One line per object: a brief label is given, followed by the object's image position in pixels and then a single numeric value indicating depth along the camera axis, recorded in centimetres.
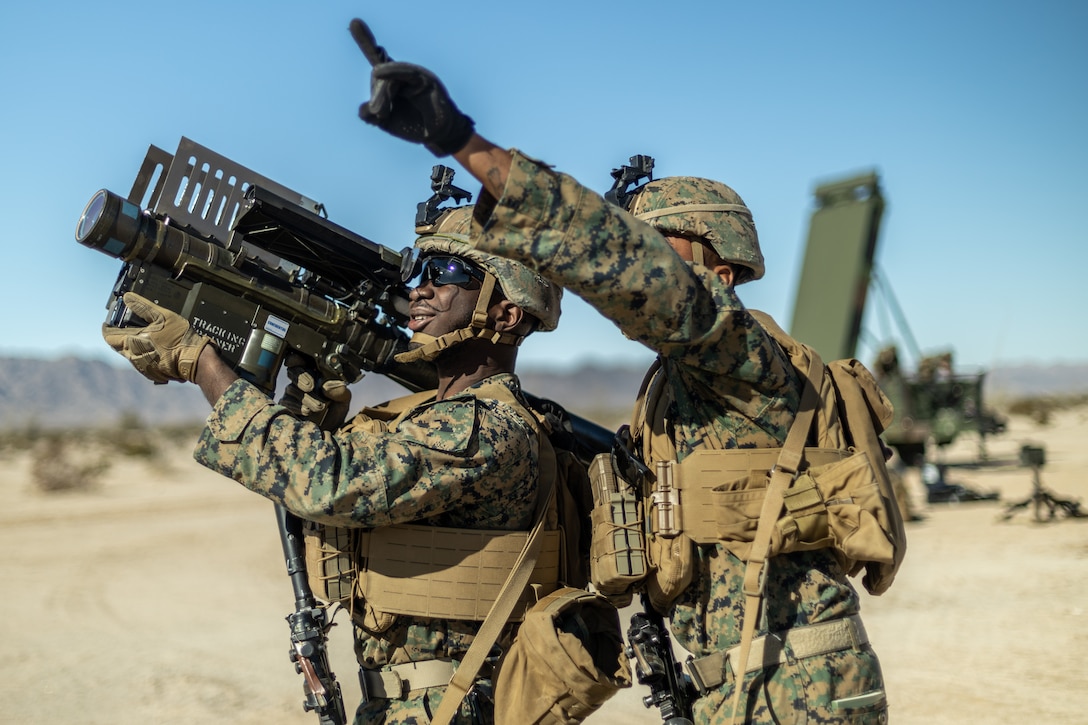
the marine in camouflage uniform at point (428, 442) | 285
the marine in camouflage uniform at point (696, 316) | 220
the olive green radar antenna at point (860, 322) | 1623
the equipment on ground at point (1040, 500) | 1404
